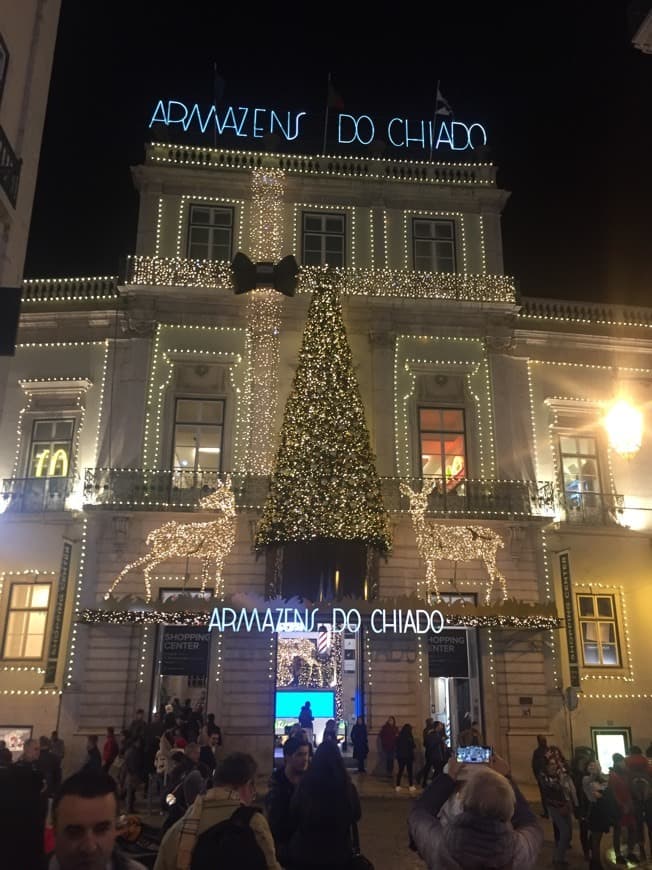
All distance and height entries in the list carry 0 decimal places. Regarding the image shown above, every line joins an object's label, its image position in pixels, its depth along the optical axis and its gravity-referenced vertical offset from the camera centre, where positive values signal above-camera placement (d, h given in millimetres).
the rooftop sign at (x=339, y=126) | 24344 +17720
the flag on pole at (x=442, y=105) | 25078 +18589
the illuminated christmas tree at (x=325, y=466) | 17453 +4924
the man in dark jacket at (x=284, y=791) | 6060 -884
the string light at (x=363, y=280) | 21953 +11581
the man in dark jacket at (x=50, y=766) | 12570 -1406
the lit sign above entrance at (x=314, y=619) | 18375 +1506
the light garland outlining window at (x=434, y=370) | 21766 +8904
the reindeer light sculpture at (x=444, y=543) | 19938 +3590
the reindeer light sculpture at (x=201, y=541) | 19297 +3504
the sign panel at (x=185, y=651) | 18875 +744
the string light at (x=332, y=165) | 23406 +15815
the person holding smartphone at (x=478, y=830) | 3121 -616
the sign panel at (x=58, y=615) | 18375 +1572
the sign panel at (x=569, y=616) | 19344 +1709
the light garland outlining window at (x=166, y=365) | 20781 +8698
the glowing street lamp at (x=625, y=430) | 20031 +6539
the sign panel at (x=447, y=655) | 19641 +719
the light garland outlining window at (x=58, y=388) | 21078 +7964
